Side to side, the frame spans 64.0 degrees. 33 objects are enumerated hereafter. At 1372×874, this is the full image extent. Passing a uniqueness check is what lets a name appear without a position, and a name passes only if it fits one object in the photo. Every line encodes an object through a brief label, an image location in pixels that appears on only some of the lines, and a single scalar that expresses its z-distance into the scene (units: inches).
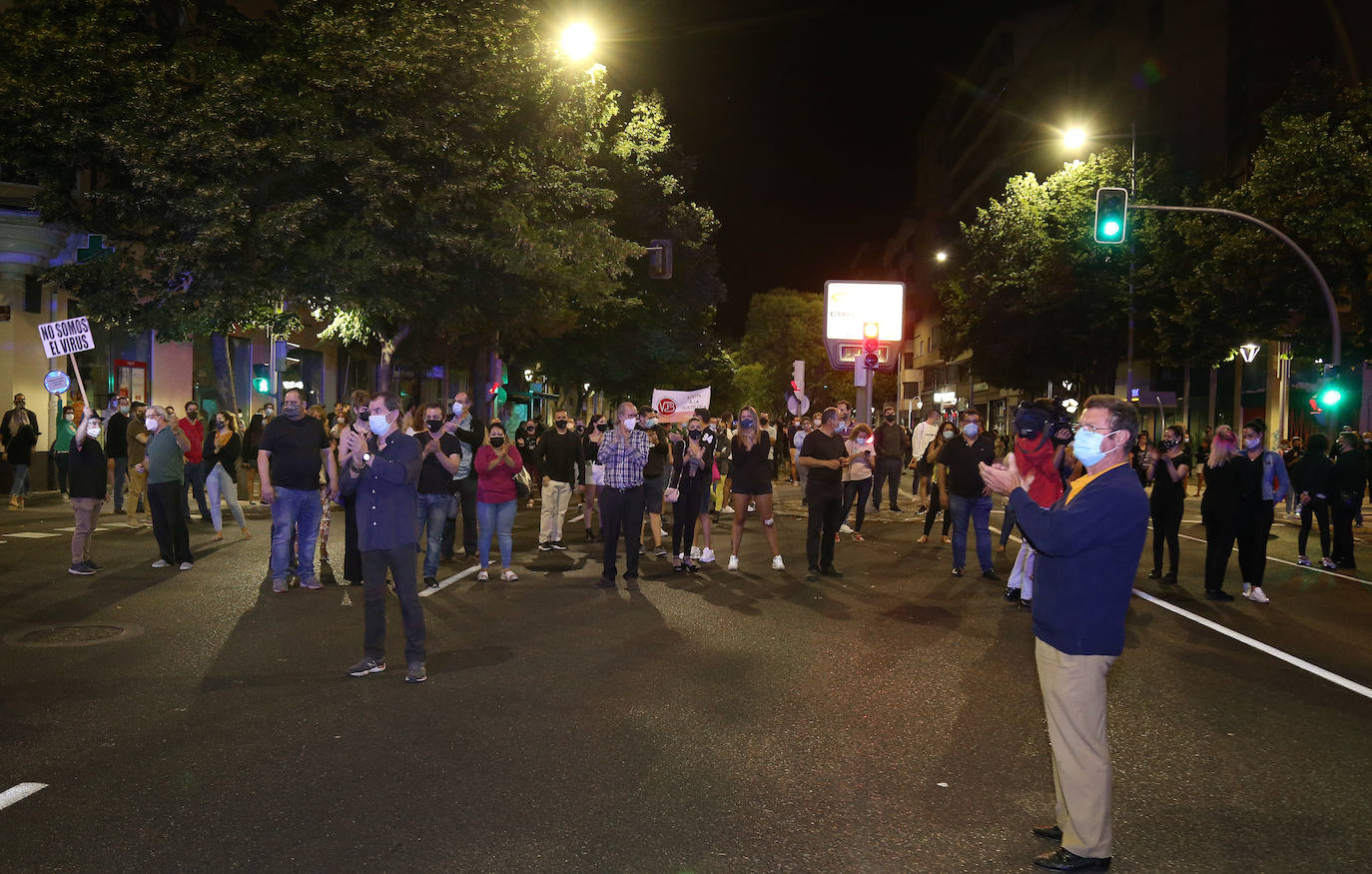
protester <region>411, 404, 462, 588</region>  455.8
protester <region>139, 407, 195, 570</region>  466.0
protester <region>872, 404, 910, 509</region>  828.6
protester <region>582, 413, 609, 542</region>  636.7
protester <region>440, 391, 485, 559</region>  491.5
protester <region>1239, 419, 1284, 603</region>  439.2
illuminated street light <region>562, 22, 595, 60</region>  813.2
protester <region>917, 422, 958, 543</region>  633.0
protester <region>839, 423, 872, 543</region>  587.4
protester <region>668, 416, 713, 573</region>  513.7
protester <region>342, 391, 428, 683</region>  287.4
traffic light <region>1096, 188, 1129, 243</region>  782.5
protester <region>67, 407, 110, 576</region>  456.8
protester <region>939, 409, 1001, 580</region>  494.6
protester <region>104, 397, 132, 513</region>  731.4
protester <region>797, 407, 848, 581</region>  489.1
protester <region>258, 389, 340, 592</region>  420.2
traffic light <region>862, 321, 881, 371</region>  950.0
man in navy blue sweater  167.3
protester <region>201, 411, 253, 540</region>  599.8
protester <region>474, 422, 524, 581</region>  462.4
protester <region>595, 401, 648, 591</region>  458.9
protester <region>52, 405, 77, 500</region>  781.3
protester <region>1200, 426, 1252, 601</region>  439.8
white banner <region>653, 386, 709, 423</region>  1100.3
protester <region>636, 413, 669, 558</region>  528.4
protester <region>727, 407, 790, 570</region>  513.7
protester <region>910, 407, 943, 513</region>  867.9
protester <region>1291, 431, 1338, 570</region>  572.4
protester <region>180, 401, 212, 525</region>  568.1
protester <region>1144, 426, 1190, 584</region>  487.2
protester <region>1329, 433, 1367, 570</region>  563.2
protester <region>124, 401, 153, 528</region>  680.4
